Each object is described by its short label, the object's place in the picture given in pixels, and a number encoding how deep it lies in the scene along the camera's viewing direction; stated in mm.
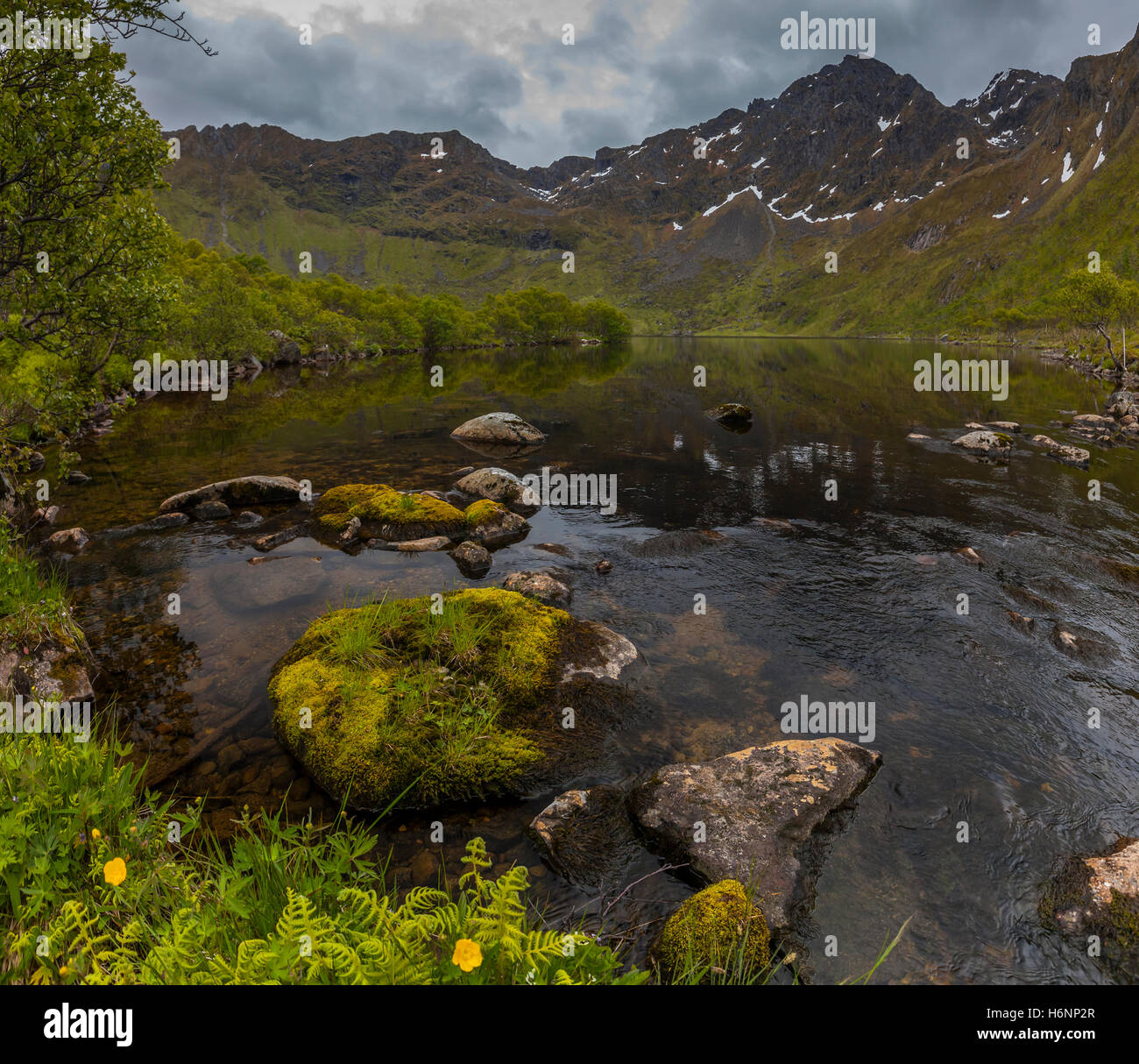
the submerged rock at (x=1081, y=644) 11744
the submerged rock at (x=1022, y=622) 12891
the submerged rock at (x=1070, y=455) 27375
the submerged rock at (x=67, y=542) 17672
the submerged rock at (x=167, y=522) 19938
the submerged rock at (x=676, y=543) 18188
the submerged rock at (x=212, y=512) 21000
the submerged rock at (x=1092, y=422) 36684
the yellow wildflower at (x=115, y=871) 3625
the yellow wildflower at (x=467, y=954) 2936
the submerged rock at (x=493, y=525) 19297
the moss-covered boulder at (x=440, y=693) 8359
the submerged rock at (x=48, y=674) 9422
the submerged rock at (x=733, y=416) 40375
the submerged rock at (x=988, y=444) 29672
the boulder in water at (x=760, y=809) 6848
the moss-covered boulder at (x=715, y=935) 5348
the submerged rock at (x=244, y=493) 21625
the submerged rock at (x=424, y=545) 17953
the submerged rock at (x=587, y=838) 7117
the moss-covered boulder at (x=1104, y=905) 5984
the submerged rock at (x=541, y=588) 14281
